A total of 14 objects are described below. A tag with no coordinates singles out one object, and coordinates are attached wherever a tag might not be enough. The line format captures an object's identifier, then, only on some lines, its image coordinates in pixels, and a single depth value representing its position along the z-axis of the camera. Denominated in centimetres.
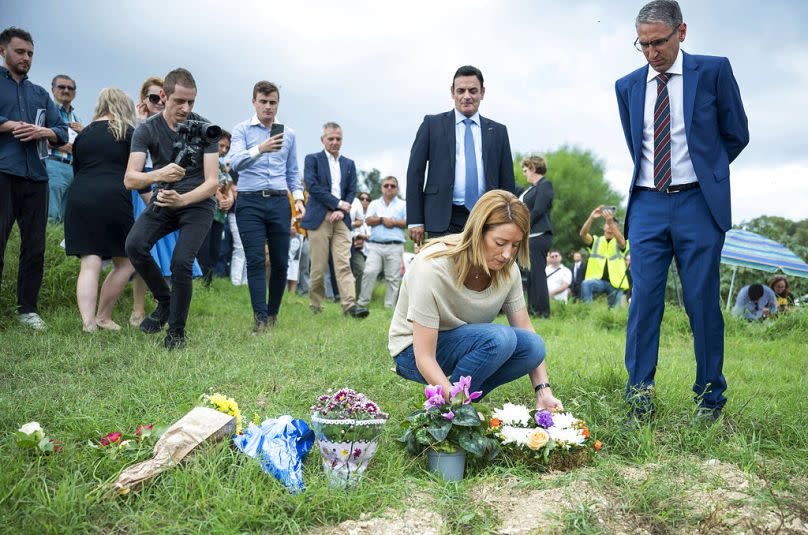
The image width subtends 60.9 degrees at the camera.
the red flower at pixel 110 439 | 310
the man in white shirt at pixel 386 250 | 999
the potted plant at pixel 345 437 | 294
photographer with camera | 533
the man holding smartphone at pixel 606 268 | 1135
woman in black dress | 602
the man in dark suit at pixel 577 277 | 1449
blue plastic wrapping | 288
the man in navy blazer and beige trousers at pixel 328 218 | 833
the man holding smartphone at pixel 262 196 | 660
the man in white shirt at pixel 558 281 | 1288
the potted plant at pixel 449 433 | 313
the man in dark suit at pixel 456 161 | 540
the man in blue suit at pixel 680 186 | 391
